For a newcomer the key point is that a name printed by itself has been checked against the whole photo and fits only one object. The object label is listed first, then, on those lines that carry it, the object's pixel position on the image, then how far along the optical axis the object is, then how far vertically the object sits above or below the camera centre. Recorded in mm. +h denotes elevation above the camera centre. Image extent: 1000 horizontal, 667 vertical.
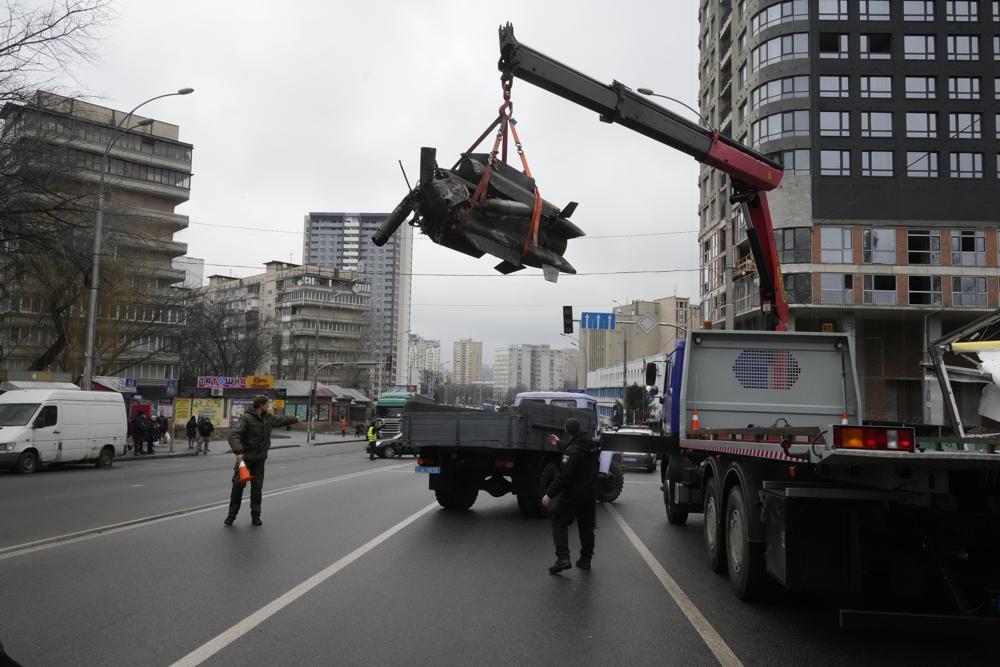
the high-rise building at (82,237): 18875 +5092
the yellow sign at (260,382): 50031 +387
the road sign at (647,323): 34312 +3099
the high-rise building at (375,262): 158625 +28735
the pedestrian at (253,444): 10672 -779
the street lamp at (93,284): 25719 +3365
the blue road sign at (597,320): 37656 +3485
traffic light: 31547 +2951
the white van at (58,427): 21297 -1216
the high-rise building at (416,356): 151700 +7595
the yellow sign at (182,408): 44500 -1195
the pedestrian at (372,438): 32344 -1967
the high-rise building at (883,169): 48531 +14241
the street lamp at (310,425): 48844 -2267
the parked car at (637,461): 27641 -2351
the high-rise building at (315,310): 120812 +12295
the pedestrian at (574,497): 8297 -1109
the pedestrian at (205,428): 33812 -1770
